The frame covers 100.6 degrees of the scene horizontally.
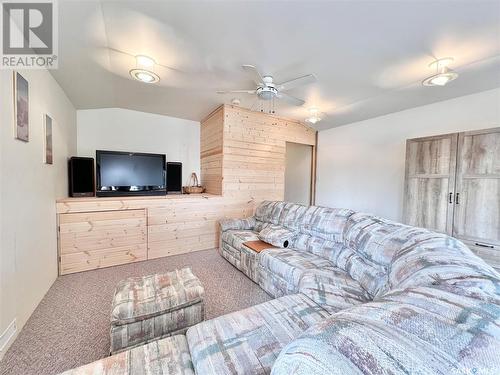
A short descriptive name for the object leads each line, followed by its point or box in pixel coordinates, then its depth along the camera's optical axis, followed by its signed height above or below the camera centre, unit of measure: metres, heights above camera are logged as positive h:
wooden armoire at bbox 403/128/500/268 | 2.33 -0.04
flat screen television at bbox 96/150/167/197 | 3.16 +0.04
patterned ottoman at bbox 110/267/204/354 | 1.36 -0.92
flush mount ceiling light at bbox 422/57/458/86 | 2.09 +1.12
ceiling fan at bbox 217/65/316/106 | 2.24 +1.07
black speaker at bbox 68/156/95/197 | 2.99 -0.03
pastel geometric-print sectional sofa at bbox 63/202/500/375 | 0.48 -0.43
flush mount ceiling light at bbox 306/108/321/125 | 3.73 +1.20
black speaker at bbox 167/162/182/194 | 3.76 +0.00
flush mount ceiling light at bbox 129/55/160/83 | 2.13 +1.08
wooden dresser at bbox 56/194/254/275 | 2.67 -0.76
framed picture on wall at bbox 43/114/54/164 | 2.18 +0.37
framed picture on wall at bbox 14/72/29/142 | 1.59 +0.53
